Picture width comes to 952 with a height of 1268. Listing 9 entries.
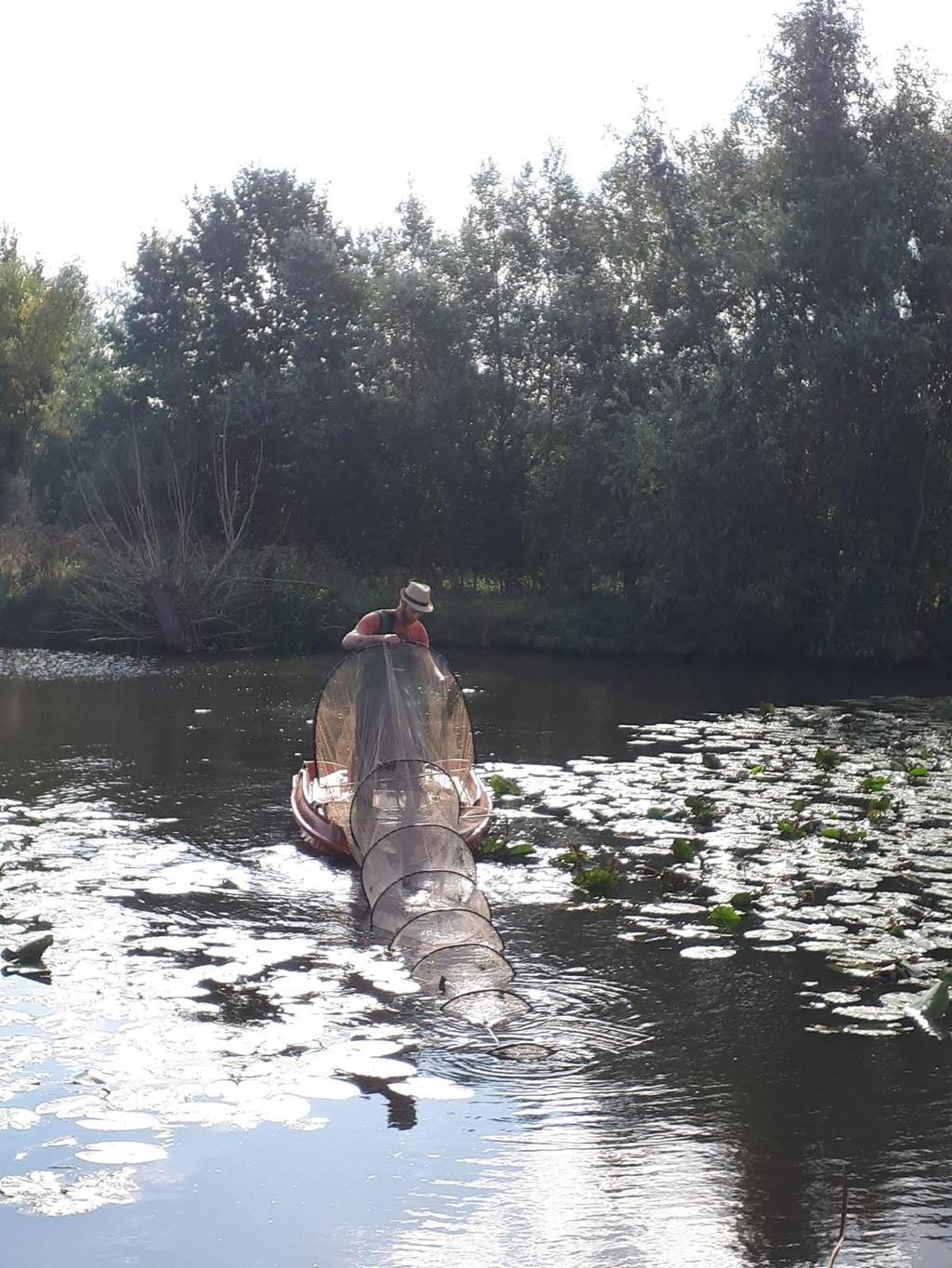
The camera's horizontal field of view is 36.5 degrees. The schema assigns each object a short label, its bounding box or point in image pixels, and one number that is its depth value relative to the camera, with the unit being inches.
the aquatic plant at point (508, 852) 423.2
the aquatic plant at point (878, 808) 463.2
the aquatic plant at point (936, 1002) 288.5
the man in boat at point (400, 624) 433.7
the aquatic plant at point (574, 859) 404.8
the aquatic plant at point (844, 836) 433.1
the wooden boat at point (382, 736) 402.3
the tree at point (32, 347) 1763.0
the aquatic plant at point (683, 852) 409.7
